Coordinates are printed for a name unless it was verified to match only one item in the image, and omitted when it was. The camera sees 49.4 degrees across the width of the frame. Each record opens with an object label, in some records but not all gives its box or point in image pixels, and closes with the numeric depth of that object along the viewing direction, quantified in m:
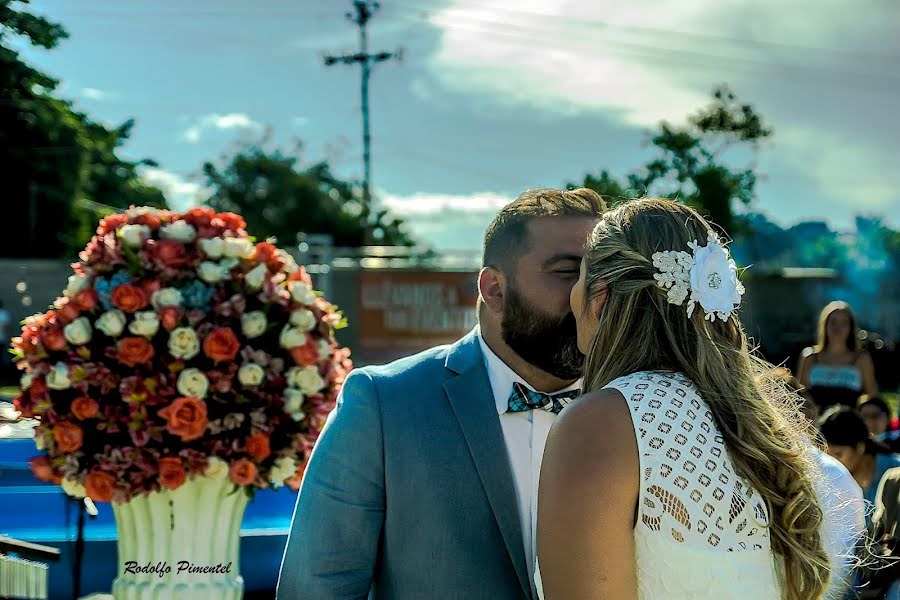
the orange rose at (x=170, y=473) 2.97
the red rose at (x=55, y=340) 3.07
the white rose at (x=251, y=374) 3.09
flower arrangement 3.02
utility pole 30.39
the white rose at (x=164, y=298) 3.06
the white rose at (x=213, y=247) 3.18
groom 2.33
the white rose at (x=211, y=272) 3.14
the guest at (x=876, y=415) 7.41
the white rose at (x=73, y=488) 3.08
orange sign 22.55
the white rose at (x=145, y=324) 3.00
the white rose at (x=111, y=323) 3.01
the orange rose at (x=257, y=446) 3.11
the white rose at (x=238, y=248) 3.21
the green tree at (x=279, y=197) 46.84
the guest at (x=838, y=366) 7.85
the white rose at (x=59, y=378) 3.02
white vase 3.11
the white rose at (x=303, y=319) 3.25
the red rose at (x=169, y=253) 3.13
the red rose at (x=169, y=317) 3.04
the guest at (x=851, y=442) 5.02
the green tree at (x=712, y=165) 24.67
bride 1.71
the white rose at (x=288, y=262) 3.37
